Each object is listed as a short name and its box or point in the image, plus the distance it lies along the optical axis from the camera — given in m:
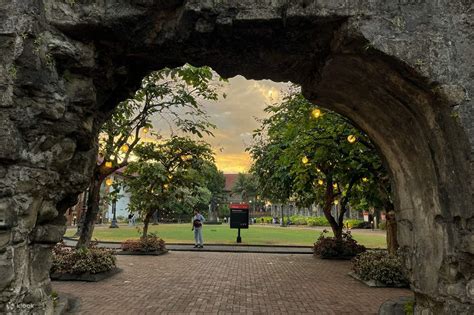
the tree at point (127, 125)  11.37
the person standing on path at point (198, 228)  19.25
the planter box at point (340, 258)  16.30
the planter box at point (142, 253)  16.86
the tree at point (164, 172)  17.39
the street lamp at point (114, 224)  41.96
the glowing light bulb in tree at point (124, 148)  12.34
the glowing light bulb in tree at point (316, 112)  9.88
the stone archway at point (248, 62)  4.04
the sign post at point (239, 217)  23.88
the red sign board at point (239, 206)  24.76
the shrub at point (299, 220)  59.97
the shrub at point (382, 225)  44.01
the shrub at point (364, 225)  49.58
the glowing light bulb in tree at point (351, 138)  10.10
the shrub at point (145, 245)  17.06
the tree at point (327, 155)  10.93
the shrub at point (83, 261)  10.98
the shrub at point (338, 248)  16.33
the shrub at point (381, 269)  10.48
